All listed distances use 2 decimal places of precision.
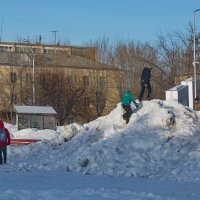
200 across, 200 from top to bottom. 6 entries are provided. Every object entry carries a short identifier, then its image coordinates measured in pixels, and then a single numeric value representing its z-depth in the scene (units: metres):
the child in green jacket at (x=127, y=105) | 25.62
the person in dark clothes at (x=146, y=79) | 27.66
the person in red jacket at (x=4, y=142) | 23.84
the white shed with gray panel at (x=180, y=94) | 36.88
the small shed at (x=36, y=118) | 39.75
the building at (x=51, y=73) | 70.19
